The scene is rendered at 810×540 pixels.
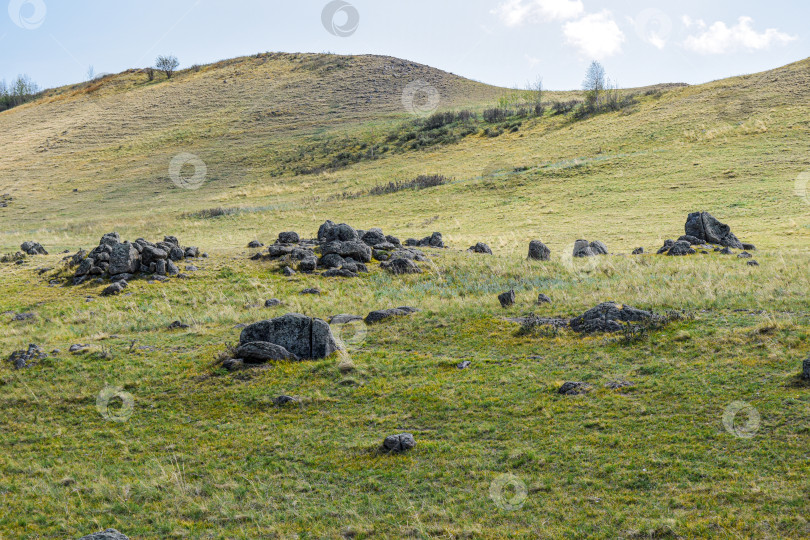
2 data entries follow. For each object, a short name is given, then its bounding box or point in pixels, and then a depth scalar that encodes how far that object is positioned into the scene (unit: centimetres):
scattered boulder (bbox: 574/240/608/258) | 3047
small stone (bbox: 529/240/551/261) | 2936
